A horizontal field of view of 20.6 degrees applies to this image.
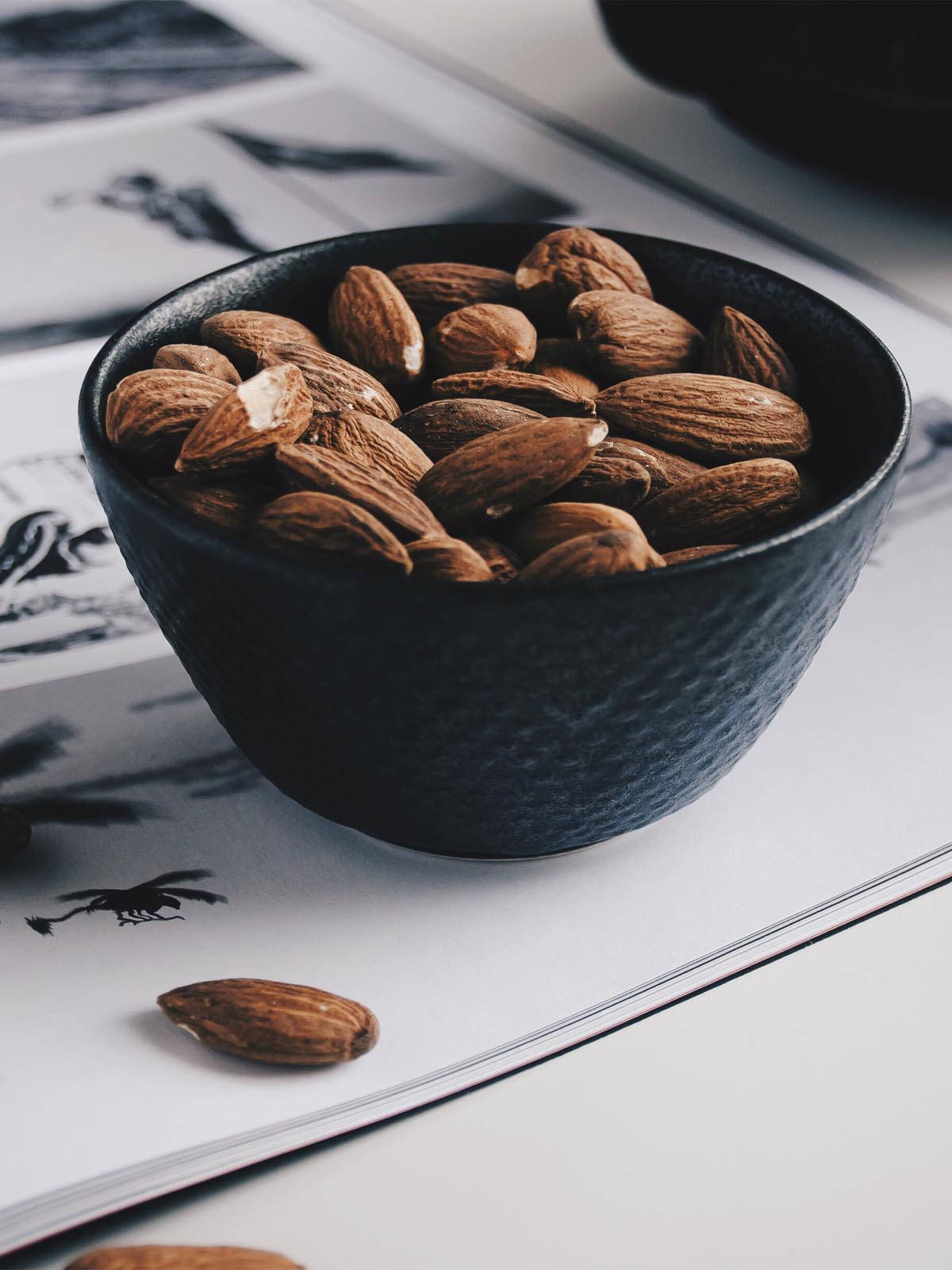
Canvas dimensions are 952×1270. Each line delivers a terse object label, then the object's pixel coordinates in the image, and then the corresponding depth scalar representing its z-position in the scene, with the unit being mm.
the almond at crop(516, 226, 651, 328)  353
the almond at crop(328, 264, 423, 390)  346
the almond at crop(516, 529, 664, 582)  296
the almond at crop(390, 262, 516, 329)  358
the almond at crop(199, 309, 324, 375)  342
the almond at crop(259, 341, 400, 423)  334
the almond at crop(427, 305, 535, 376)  343
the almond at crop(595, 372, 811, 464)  332
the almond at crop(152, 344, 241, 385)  333
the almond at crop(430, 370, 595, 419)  334
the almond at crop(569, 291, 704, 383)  341
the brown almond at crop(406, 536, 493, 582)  299
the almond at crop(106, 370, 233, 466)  318
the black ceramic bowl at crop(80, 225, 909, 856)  292
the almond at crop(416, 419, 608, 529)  313
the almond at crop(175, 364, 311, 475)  315
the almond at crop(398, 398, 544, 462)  327
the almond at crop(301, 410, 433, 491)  323
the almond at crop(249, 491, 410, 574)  298
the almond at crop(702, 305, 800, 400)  342
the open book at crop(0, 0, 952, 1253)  299
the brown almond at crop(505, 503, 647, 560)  309
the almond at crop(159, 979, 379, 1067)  301
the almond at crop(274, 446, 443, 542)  309
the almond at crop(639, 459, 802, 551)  319
